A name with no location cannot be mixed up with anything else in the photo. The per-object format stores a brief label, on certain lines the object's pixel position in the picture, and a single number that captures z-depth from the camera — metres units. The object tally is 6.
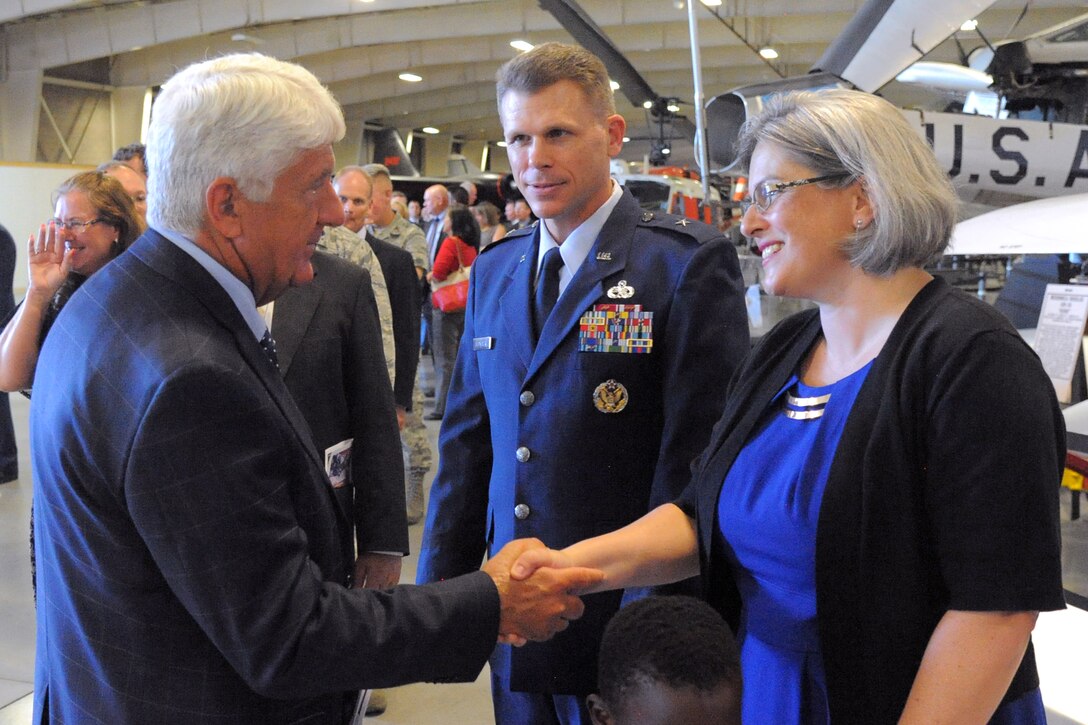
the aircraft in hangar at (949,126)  5.66
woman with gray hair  1.11
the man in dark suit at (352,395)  2.04
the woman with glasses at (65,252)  2.34
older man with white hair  1.03
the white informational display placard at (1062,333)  4.00
